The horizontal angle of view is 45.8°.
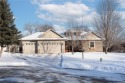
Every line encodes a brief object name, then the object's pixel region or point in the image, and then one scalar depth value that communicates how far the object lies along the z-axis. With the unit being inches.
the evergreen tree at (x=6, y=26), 754.0
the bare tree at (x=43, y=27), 1952.5
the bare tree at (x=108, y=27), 940.2
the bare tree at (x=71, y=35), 997.5
